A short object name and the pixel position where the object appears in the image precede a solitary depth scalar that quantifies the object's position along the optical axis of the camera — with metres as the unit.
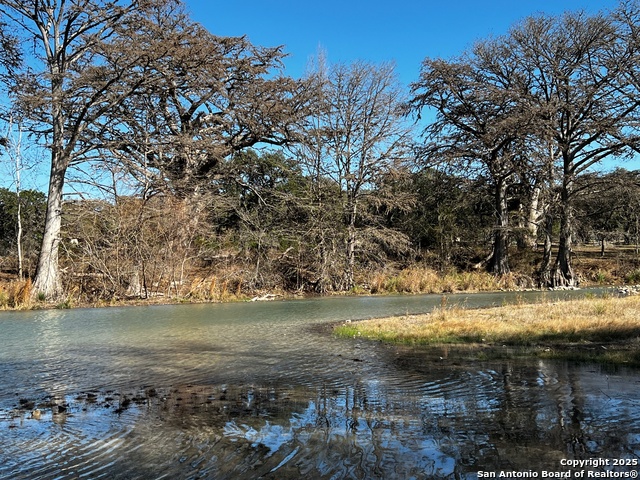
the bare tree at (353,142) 28.09
